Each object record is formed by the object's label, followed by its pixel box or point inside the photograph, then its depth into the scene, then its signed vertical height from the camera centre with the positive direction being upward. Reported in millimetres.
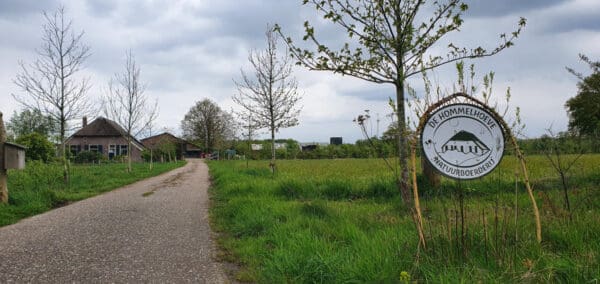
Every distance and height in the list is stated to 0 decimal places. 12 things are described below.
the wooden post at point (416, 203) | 3461 -498
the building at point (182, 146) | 67000 +1938
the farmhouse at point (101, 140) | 54469 +2828
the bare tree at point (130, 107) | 22812 +3100
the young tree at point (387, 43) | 5777 +1635
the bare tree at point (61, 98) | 13422 +2245
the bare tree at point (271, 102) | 15625 +2097
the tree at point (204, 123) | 71625 +6302
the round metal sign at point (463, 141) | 3307 +49
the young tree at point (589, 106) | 5276 +575
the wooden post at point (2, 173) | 8539 -229
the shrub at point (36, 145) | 31078 +1442
